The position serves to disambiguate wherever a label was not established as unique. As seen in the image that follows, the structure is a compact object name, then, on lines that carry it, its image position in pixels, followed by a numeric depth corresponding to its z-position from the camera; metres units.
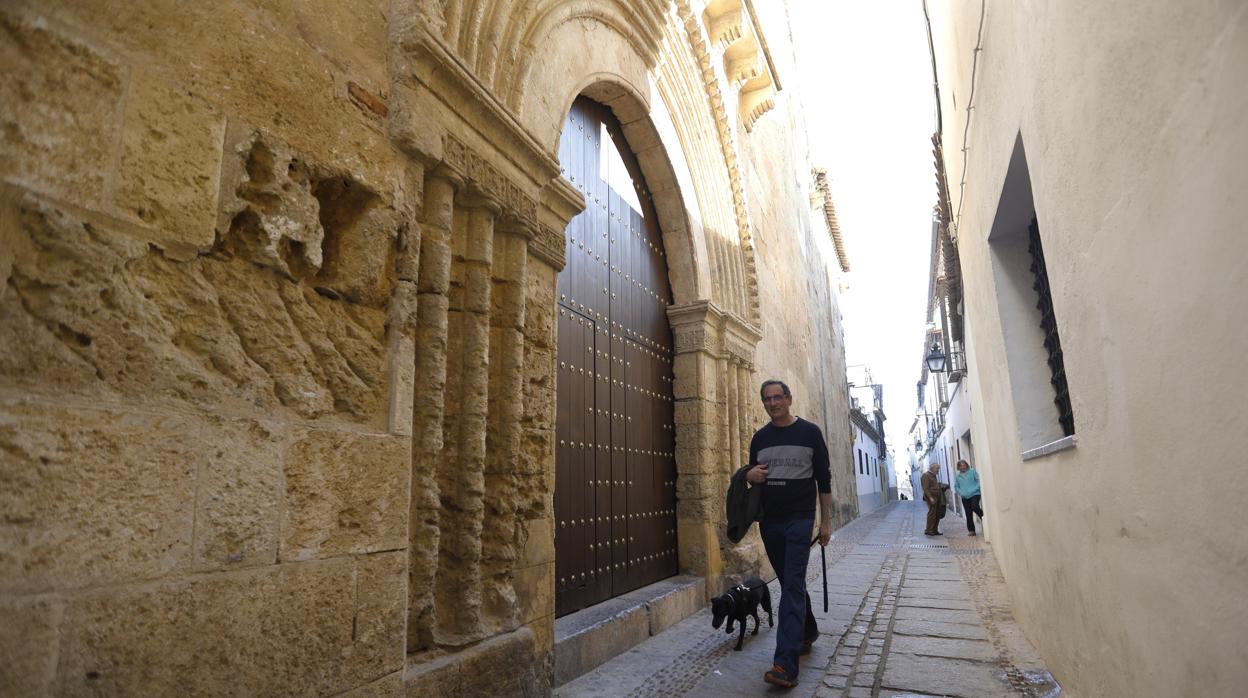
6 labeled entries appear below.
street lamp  12.00
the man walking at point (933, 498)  10.88
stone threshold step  3.21
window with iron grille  3.03
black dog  3.63
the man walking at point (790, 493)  3.12
